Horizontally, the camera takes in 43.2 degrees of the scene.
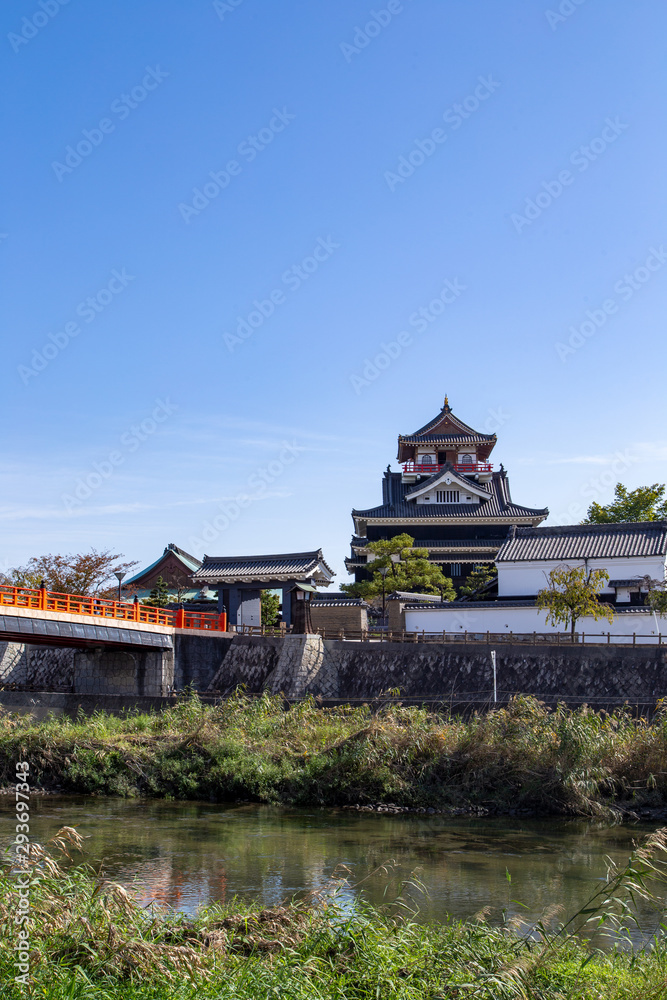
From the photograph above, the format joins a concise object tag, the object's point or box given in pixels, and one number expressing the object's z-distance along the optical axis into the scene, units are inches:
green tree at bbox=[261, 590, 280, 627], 1934.1
